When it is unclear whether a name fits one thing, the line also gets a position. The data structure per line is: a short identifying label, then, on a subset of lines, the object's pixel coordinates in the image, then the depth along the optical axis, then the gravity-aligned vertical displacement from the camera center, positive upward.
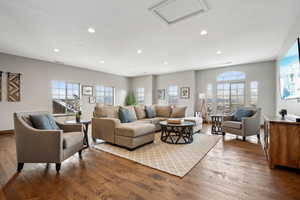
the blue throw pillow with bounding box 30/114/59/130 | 2.21 -0.37
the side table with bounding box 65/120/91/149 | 3.18 -0.76
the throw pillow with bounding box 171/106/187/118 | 5.18 -0.48
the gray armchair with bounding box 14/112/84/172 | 2.07 -0.67
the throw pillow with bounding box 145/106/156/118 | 5.09 -0.47
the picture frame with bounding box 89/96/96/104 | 6.94 -0.04
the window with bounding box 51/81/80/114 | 5.83 +0.13
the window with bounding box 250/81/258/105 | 5.87 +0.31
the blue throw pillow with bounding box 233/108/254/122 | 4.04 -0.43
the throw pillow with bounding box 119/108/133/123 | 3.87 -0.46
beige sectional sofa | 2.99 -0.71
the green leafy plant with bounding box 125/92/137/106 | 8.78 -0.02
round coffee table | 3.55 -0.95
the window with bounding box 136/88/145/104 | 8.93 +0.28
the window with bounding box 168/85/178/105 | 7.83 +0.30
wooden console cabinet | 2.12 -0.69
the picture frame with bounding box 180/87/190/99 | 7.35 +0.34
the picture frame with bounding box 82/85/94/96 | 6.70 +0.45
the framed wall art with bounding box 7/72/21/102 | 4.65 +0.41
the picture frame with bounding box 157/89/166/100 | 8.29 +0.32
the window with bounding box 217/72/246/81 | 6.18 +1.08
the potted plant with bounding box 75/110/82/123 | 3.15 -0.39
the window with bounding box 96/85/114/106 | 7.43 +0.25
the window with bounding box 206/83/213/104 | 6.89 +0.32
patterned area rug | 2.29 -1.11
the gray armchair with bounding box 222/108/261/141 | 3.74 -0.73
